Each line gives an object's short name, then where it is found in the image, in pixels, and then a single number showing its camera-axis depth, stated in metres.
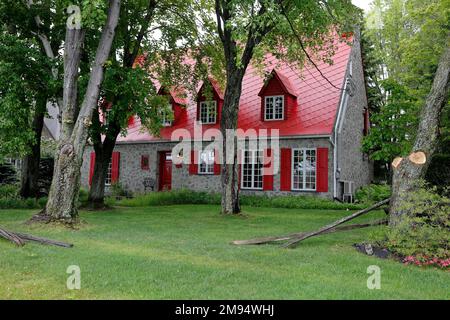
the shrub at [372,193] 18.41
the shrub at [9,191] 17.73
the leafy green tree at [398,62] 14.13
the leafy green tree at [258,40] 12.80
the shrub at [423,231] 6.97
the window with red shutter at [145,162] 23.78
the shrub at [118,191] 23.43
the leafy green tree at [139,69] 13.95
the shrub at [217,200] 17.70
